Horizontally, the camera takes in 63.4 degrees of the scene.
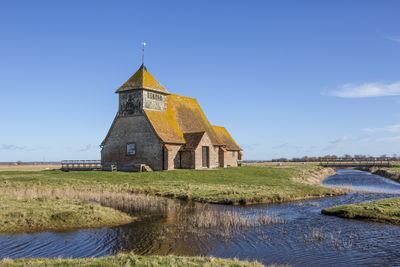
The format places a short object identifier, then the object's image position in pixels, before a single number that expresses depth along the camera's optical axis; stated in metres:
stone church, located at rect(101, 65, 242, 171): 41.94
